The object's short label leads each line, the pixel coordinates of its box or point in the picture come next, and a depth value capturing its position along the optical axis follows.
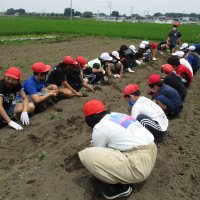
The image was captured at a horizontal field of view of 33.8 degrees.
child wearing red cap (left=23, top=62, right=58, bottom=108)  5.89
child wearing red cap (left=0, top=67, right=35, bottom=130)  5.29
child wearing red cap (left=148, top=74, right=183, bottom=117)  5.95
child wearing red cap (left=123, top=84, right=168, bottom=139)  4.65
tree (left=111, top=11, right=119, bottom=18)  125.46
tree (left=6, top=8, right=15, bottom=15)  129.75
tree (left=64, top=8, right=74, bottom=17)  109.07
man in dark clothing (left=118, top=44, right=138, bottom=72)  10.52
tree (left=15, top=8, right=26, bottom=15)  126.81
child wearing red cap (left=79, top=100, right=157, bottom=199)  3.44
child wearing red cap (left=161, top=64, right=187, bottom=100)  6.70
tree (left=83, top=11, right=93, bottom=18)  117.34
